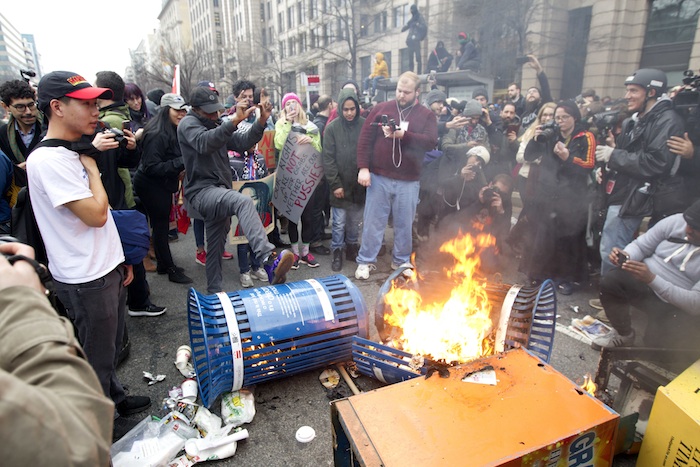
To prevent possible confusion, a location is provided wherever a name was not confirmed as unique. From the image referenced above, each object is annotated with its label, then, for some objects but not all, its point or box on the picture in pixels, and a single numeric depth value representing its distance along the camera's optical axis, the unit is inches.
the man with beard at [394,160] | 193.5
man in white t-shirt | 85.7
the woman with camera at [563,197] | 185.2
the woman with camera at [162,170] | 180.4
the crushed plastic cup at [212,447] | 96.9
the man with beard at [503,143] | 261.1
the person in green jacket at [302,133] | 219.0
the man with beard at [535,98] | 280.1
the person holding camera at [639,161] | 155.8
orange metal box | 69.7
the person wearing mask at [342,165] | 212.7
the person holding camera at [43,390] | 27.5
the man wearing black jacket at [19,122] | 159.3
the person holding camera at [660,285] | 125.3
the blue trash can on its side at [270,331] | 108.7
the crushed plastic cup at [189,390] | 114.7
